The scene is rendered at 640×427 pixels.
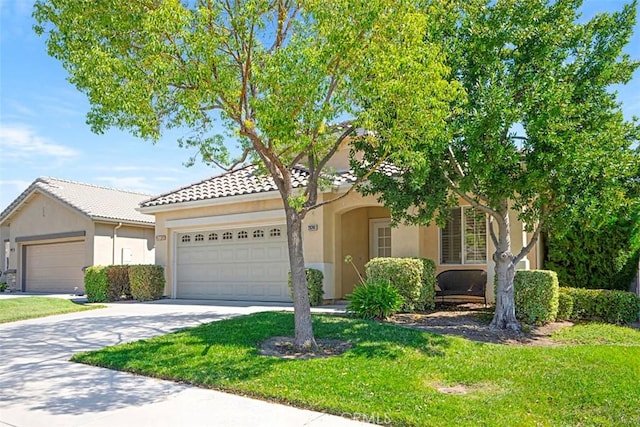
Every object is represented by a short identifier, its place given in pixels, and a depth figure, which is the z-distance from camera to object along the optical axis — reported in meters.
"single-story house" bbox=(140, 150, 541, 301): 14.84
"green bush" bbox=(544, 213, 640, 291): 13.02
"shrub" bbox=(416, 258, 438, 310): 12.97
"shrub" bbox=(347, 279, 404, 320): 11.59
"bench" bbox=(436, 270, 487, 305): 13.76
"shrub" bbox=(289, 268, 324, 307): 14.86
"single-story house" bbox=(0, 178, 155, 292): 22.75
